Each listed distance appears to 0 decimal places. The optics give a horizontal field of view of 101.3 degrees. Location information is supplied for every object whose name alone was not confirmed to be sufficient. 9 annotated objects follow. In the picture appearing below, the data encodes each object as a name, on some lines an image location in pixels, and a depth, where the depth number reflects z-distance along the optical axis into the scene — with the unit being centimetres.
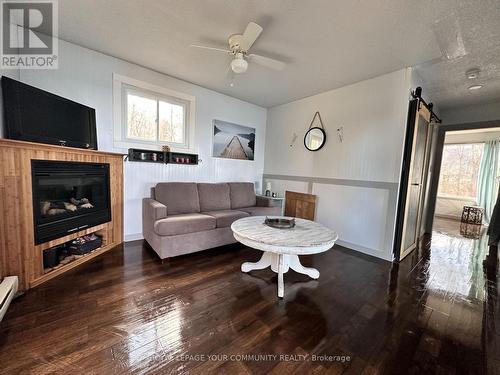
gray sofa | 246
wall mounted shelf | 298
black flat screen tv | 181
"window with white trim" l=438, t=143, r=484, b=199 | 535
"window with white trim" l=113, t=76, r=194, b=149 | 288
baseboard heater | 138
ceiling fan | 179
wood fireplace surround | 166
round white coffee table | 173
